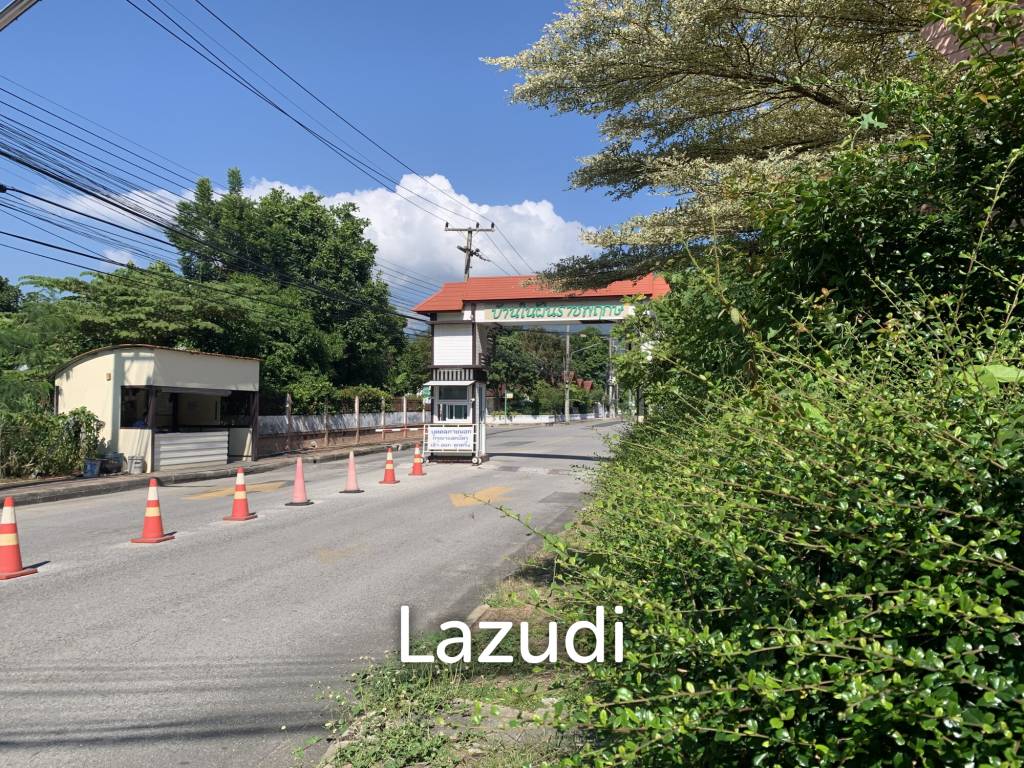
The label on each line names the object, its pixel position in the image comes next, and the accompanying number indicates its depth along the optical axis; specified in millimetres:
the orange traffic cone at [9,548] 7734
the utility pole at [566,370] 68975
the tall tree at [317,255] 38062
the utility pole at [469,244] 39625
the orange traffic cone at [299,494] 13211
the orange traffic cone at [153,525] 9562
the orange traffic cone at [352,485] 15148
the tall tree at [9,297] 45688
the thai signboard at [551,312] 22812
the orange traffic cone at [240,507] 11391
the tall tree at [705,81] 6242
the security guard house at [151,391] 19234
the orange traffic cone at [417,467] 18828
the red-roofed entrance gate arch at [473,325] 23188
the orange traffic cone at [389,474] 16895
